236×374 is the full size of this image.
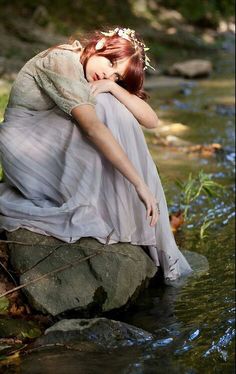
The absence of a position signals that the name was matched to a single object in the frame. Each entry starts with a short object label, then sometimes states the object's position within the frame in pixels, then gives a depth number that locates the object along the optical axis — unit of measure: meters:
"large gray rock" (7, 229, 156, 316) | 2.96
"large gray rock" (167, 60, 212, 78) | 11.59
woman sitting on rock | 3.05
